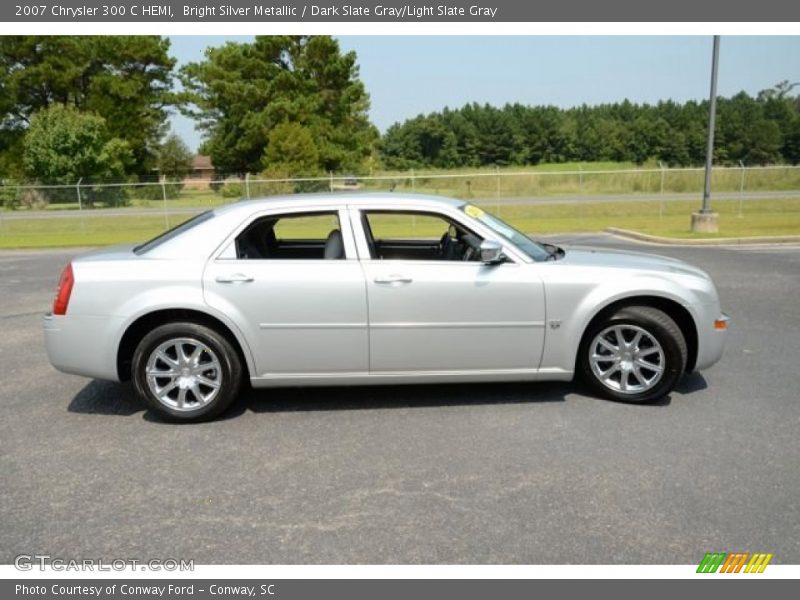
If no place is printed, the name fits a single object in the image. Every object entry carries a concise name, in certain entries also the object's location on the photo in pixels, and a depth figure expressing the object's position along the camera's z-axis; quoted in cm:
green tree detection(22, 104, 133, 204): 4191
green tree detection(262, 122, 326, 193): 4156
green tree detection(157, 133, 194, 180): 6112
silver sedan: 441
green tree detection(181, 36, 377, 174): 4706
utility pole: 1474
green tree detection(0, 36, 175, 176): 5212
